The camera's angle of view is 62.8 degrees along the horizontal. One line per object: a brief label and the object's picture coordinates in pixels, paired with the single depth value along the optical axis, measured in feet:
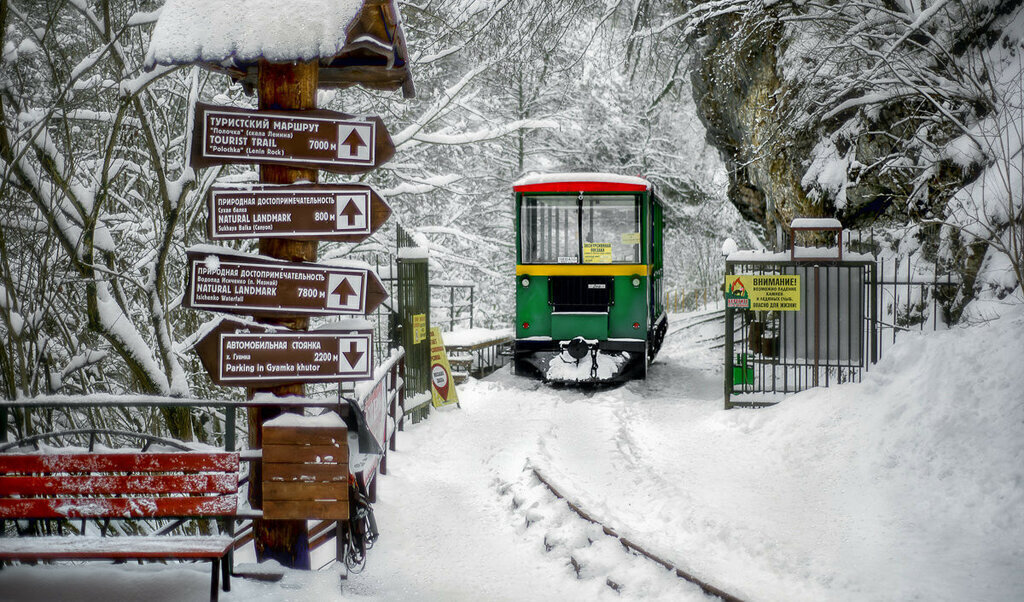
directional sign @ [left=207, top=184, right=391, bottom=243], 15.56
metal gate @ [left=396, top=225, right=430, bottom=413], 30.48
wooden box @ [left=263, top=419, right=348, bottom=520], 15.58
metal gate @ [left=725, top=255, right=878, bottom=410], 32.55
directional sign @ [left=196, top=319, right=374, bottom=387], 15.37
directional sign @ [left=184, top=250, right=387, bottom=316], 15.46
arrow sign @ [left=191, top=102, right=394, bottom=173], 15.43
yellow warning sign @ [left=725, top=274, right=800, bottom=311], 32.50
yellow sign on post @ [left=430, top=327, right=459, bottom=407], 34.73
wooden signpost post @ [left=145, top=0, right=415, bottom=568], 15.37
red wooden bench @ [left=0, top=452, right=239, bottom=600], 14.49
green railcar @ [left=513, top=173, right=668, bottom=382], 41.24
